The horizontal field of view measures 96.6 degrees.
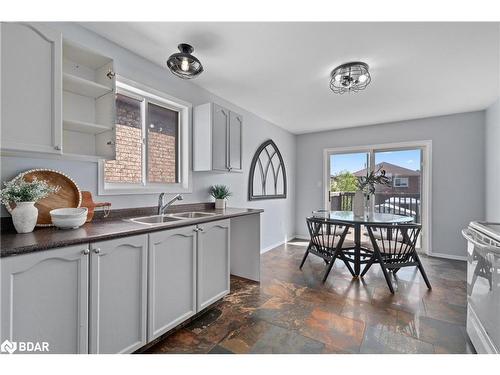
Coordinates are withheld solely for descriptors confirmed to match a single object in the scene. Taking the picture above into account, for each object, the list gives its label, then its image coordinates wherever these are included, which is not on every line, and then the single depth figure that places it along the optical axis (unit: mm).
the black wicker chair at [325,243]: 2733
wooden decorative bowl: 1481
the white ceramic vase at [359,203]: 3078
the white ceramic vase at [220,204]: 2832
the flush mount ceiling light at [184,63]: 1868
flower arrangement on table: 3078
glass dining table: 2609
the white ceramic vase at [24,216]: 1285
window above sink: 2092
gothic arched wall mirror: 3867
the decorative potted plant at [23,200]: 1272
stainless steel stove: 1276
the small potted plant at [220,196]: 2836
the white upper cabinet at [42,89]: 1202
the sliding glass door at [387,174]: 4023
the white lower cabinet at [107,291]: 1033
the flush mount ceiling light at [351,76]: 2193
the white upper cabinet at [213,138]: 2553
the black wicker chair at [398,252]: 2451
